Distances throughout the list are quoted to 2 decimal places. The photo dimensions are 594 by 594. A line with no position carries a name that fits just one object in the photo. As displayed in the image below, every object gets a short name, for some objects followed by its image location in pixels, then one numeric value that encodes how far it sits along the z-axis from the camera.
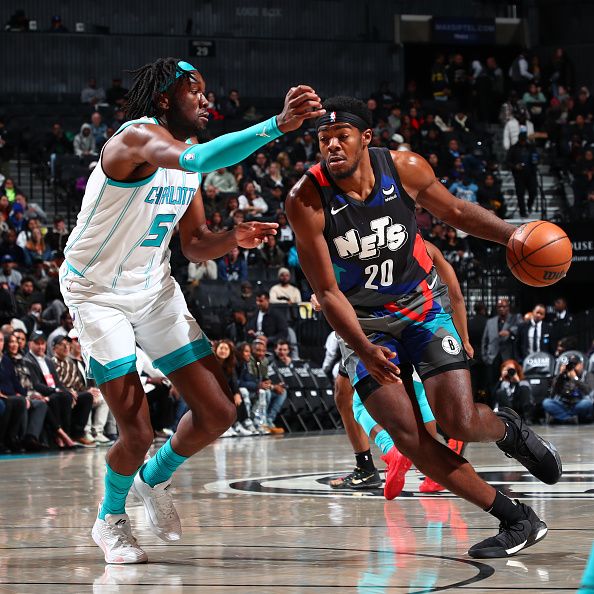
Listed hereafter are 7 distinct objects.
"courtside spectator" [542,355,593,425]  15.66
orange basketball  5.13
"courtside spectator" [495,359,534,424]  15.82
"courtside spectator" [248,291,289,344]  16.03
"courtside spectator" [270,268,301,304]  17.05
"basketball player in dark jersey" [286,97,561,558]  5.12
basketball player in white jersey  5.21
